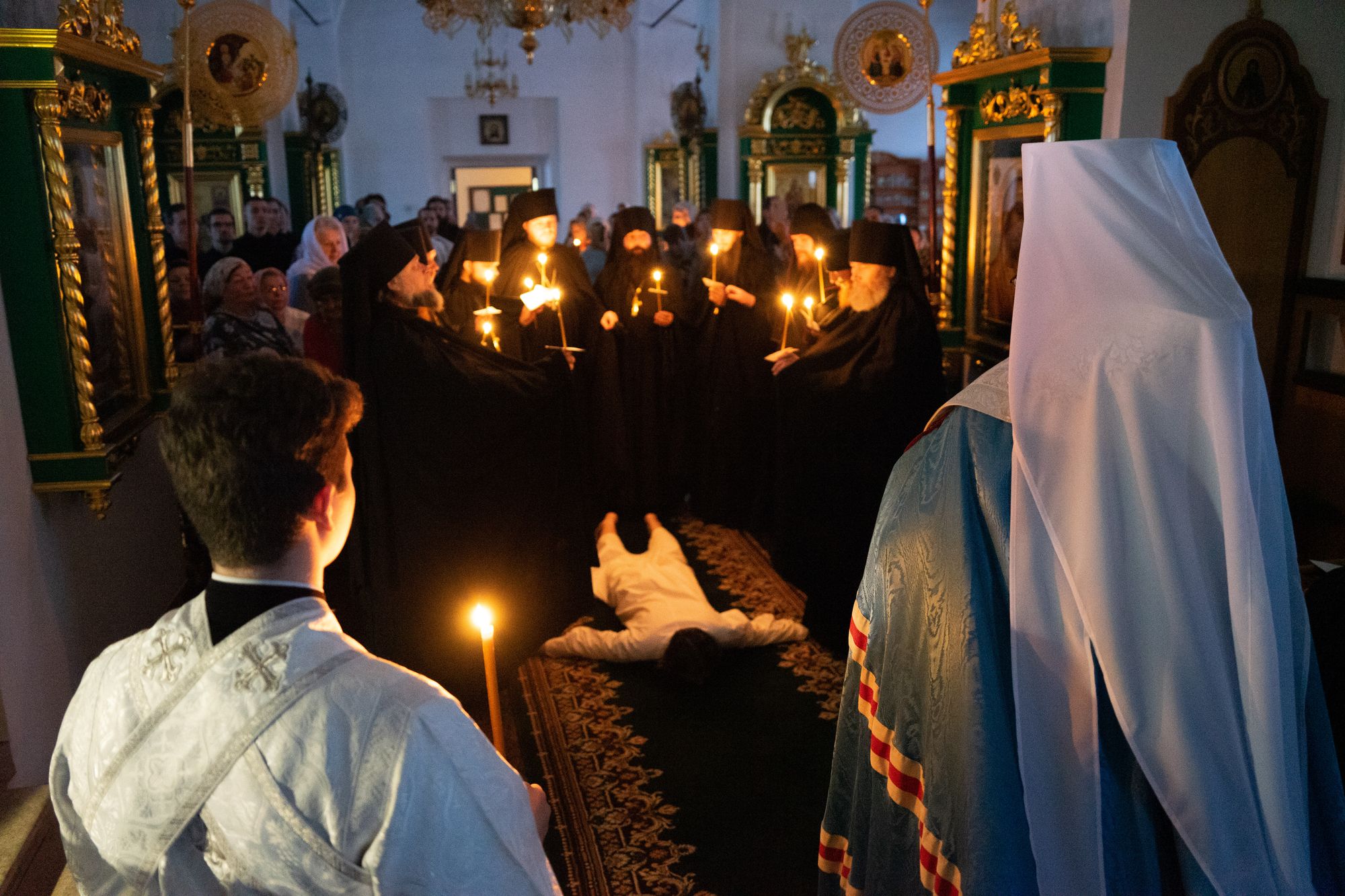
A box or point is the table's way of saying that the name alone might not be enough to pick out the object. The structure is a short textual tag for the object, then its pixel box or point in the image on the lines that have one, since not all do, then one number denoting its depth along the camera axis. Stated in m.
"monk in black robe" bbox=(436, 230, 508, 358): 5.24
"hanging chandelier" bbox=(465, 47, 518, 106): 16.08
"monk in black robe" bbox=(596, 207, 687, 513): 6.58
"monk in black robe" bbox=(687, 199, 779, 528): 6.50
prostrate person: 4.40
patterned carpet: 3.28
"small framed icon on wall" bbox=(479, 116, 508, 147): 18.30
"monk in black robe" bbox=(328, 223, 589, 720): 4.02
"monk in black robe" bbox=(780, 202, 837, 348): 5.98
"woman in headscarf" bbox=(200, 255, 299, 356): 5.06
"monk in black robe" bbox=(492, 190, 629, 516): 5.92
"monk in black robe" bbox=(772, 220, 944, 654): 4.73
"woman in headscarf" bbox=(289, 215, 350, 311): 7.26
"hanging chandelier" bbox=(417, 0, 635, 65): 8.68
